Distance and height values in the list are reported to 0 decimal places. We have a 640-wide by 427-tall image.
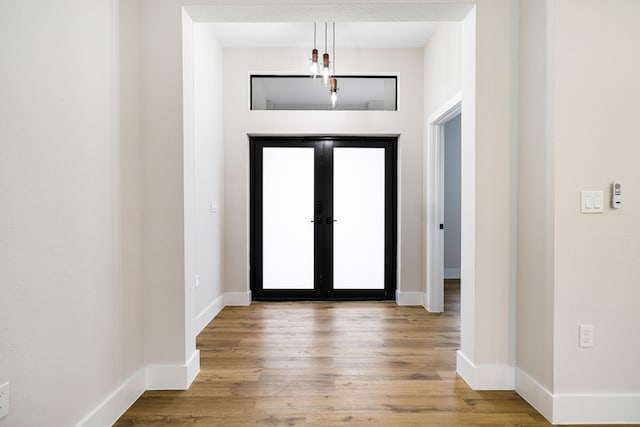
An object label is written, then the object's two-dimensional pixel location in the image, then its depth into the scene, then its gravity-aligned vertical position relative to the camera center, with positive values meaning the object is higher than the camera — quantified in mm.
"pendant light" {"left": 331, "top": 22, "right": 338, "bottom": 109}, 3380 +1139
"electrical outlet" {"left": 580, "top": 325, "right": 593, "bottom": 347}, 1905 -707
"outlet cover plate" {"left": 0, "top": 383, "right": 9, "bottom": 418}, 1236 -679
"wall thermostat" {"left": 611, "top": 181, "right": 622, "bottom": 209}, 1889 +48
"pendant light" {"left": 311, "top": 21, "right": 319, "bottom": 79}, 3057 +1243
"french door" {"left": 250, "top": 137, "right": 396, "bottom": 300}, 4477 -162
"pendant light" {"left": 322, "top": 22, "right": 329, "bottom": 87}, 3029 +1216
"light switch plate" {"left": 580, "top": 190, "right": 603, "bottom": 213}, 1905 +11
